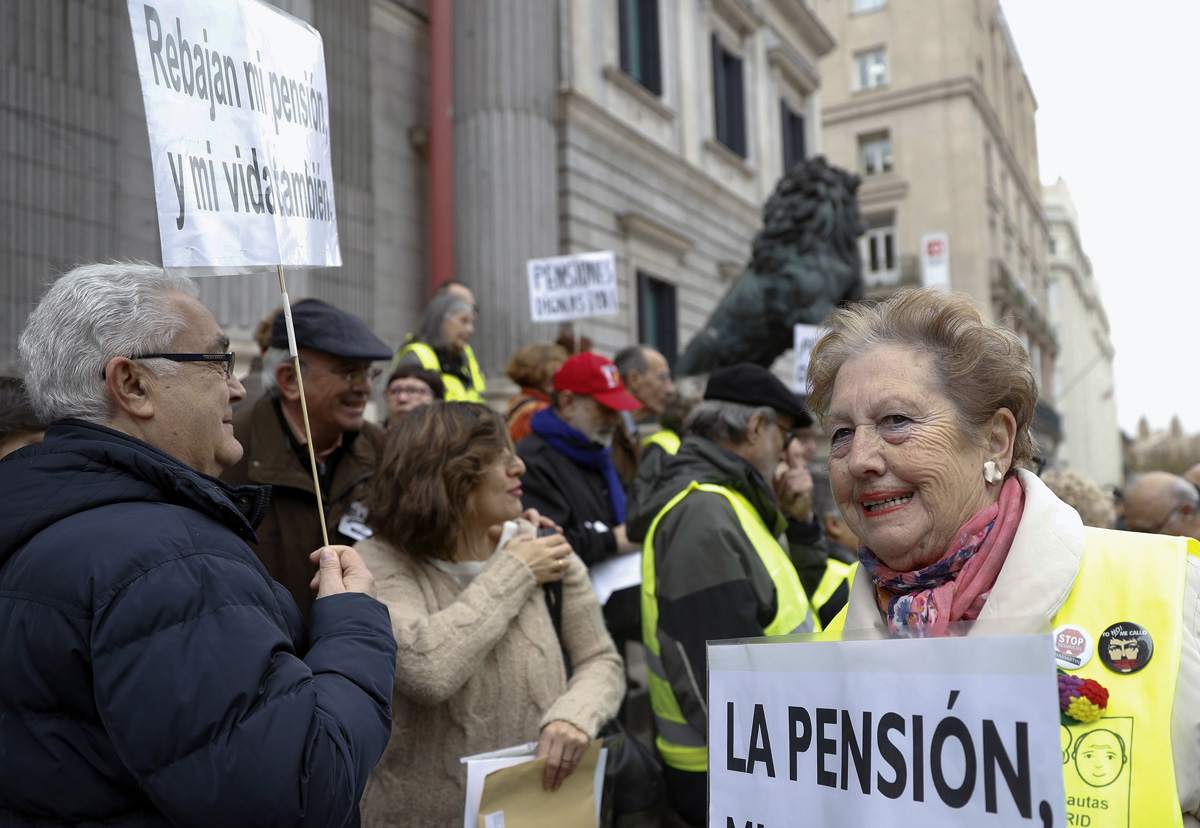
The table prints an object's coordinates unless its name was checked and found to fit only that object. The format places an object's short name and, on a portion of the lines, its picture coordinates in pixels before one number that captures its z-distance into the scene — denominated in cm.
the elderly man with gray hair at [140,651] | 141
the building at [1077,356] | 5619
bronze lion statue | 909
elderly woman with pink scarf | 140
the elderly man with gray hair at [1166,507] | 474
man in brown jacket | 286
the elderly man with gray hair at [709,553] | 281
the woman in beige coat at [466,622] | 250
